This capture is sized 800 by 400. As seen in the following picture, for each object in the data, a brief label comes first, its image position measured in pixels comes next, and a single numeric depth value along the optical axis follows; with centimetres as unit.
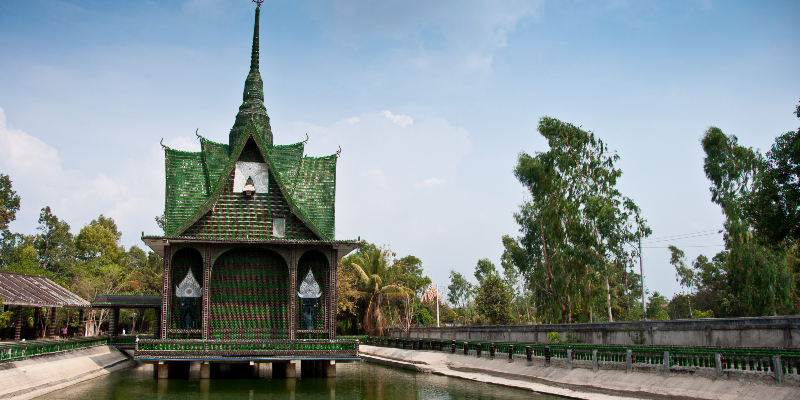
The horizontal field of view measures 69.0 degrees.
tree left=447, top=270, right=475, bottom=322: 7112
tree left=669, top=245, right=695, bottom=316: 5566
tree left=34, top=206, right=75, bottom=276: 5666
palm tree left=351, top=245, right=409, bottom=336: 4616
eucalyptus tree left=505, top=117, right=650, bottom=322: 2922
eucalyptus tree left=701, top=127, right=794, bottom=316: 3038
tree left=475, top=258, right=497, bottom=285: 6341
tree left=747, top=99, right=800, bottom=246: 1867
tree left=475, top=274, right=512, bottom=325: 4041
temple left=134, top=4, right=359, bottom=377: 2370
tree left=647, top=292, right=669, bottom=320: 4288
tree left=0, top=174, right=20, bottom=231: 5181
